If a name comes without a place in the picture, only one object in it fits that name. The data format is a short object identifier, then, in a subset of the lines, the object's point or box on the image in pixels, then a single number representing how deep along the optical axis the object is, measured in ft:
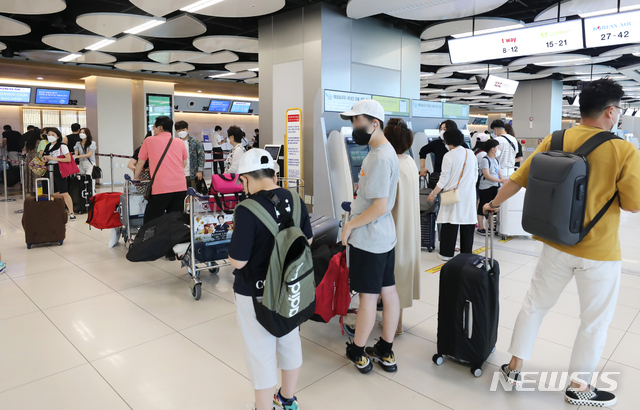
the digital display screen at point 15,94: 42.68
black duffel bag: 12.71
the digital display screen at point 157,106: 44.50
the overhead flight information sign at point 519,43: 17.80
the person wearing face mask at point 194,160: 20.54
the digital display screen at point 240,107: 58.13
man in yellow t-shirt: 6.73
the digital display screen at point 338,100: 18.15
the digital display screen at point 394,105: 20.99
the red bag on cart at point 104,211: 17.39
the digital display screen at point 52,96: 44.29
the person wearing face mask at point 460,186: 15.14
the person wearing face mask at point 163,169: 15.08
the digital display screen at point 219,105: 56.08
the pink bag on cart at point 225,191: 12.68
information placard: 21.22
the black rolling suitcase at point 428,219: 17.82
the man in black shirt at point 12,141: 41.14
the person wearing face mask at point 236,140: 17.62
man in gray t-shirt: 7.63
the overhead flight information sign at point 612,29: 15.94
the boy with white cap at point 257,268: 5.80
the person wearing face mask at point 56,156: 22.16
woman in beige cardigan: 8.85
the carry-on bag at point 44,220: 17.78
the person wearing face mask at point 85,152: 25.80
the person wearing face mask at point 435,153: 18.07
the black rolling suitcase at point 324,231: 11.18
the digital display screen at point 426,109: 23.37
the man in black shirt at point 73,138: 25.58
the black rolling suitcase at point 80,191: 25.79
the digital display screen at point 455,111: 25.10
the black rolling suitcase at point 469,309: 8.14
